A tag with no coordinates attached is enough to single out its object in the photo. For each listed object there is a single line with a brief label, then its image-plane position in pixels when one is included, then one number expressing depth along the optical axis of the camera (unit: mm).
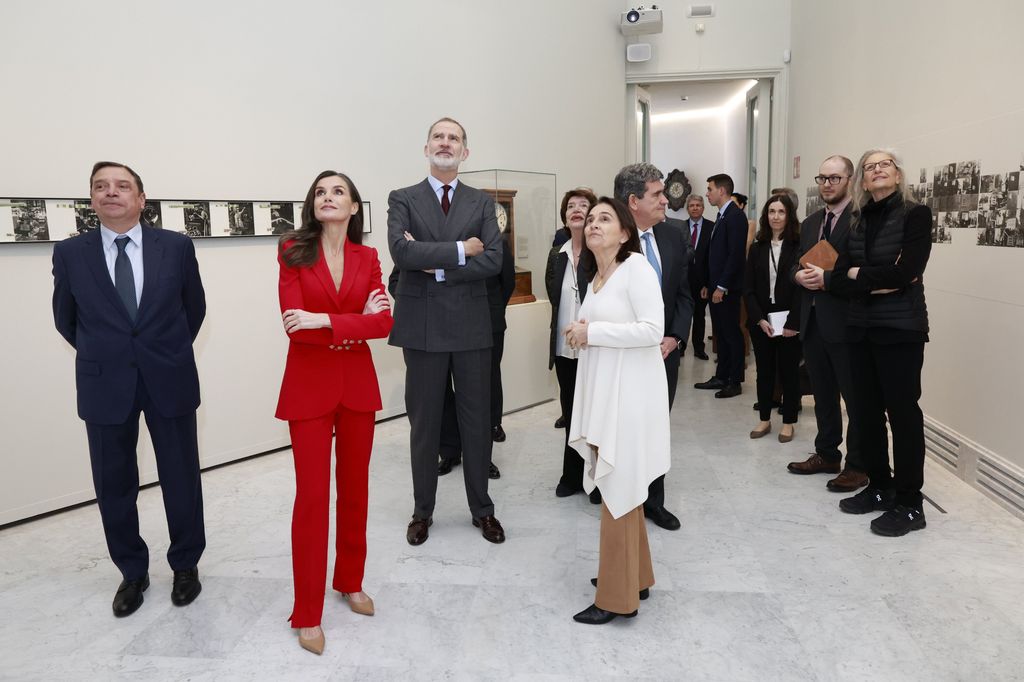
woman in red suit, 2492
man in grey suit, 3295
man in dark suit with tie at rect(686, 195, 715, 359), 7449
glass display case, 5539
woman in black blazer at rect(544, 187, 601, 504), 3934
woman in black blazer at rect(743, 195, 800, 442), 4820
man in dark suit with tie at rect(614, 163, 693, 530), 3217
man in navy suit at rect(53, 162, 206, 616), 2701
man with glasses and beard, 3953
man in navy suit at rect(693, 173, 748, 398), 6469
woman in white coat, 2469
